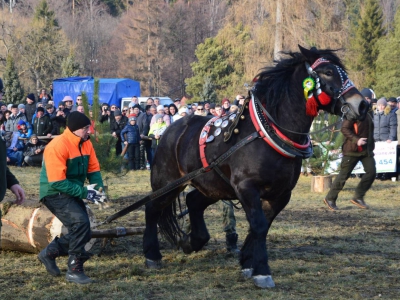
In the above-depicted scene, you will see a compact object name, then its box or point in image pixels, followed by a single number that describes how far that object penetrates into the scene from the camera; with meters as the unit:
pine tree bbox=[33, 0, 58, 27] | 50.75
